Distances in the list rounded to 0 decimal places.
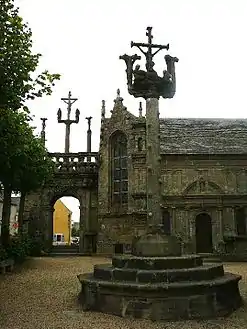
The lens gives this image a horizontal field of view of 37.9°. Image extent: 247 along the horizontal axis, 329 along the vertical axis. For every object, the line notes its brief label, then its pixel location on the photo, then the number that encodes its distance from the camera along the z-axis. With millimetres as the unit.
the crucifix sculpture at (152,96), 9758
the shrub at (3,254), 14814
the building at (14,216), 42850
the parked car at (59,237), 57406
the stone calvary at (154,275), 7484
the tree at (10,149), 11417
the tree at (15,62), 9797
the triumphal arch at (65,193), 26909
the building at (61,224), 57719
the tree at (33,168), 18516
